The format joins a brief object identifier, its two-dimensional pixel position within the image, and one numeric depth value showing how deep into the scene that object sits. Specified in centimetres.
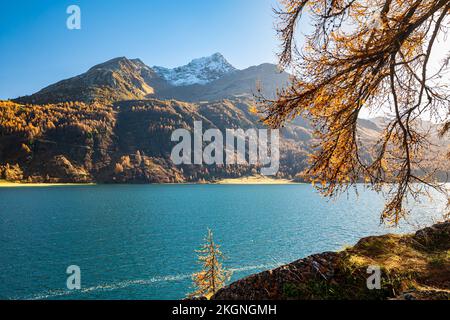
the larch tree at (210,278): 2356
